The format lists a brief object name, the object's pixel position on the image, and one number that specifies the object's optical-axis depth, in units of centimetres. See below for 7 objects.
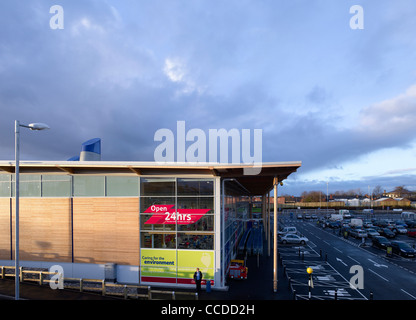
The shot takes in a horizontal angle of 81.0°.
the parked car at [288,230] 3477
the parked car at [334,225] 4284
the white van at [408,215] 5559
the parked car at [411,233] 3422
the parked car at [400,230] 3681
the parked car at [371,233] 3278
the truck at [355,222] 4231
